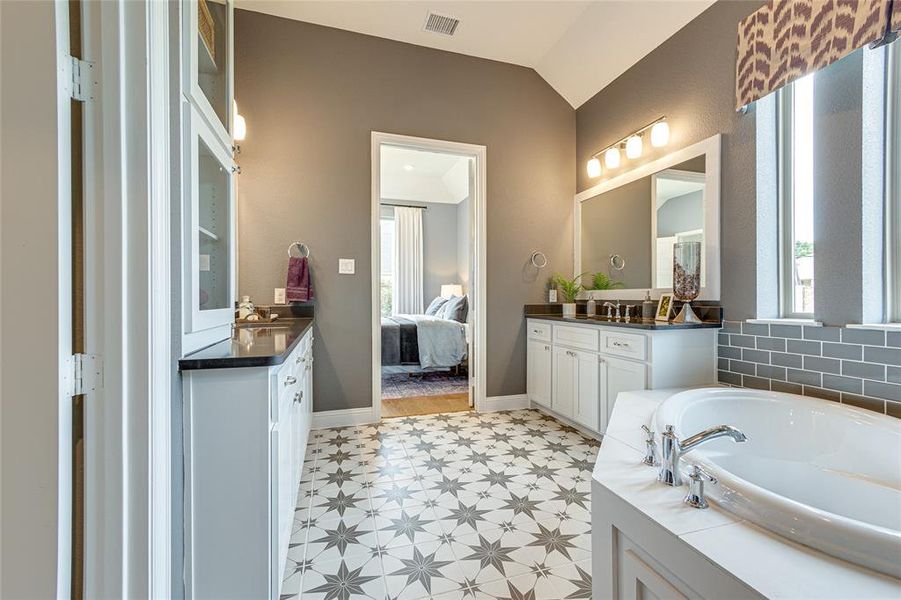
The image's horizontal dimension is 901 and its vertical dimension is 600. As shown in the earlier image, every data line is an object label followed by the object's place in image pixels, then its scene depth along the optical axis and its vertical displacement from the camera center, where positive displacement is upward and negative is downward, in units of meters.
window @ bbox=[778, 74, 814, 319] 2.05 +0.52
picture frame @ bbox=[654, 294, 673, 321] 2.63 -0.07
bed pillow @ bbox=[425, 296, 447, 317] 6.34 -0.14
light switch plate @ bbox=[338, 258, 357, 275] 3.16 +0.25
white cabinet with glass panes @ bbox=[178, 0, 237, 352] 1.19 +0.45
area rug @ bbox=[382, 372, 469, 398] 4.19 -1.00
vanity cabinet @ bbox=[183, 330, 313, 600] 1.18 -0.57
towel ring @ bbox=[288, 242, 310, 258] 3.06 +0.38
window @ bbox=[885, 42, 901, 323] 1.70 +0.46
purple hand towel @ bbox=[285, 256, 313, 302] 2.95 +0.13
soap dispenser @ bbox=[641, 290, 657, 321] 2.87 -0.09
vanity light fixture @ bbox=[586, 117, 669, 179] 2.78 +1.17
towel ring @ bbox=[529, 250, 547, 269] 3.67 +0.34
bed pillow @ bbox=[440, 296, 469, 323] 5.15 -0.16
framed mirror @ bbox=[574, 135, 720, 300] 2.47 +0.57
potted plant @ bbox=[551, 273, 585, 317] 3.48 +0.07
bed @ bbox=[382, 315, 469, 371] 4.58 -0.54
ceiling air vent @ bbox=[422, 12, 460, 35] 3.02 +2.13
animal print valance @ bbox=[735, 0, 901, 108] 1.64 +1.21
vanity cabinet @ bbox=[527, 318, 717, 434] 2.32 -0.44
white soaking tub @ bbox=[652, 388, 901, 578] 1.32 -0.57
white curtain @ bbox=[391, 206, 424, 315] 7.36 +0.66
